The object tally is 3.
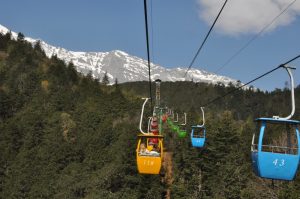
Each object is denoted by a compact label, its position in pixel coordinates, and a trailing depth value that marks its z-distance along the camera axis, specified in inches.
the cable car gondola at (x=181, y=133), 1482.9
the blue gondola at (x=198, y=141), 1243.2
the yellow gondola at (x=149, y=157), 687.7
